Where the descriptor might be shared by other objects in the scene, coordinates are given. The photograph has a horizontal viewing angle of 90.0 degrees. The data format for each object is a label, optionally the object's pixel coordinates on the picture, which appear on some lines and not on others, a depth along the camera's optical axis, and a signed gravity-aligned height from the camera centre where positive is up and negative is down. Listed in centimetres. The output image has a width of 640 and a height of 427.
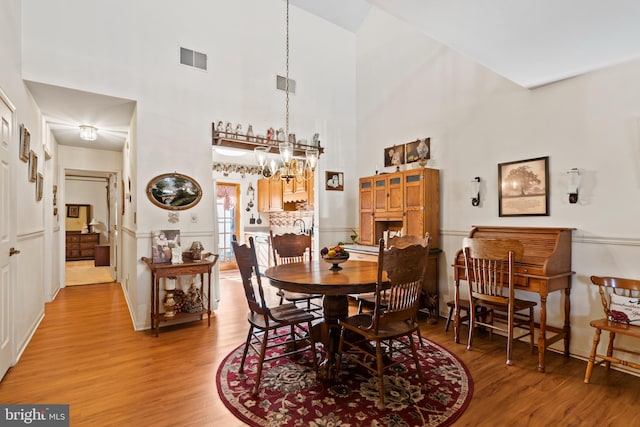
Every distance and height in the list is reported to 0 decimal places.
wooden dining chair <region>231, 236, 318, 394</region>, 235 -83
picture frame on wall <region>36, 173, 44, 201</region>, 379 +32
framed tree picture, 316 +26
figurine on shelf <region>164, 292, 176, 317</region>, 366 -108
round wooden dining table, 229 -52
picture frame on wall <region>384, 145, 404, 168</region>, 462 +83
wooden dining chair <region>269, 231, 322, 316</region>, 360 -39
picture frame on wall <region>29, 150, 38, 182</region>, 343 +51
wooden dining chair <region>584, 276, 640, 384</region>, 237 -79
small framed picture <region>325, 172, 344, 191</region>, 517 +51
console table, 353 -71
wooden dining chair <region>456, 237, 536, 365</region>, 280 -62
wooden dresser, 893 -92
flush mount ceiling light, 443 +112
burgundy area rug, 201 -130
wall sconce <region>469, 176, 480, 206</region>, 370 +25
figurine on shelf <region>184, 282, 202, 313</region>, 388 -109
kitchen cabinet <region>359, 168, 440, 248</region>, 401 +11
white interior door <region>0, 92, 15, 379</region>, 244 -19
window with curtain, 786 -7
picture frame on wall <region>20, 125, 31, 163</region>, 301 +68
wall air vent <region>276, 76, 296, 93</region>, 475 +194
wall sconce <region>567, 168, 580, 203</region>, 290 +26
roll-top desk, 272 -49
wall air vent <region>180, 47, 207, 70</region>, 394 +193
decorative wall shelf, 415 +97
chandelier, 303 +47
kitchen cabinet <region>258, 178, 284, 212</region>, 716 +38
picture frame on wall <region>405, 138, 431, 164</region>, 427 +86
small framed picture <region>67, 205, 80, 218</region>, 924 +4
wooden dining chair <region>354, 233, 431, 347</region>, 320 -33
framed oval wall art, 373 +25
